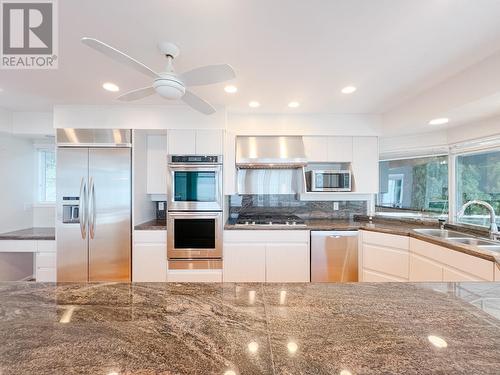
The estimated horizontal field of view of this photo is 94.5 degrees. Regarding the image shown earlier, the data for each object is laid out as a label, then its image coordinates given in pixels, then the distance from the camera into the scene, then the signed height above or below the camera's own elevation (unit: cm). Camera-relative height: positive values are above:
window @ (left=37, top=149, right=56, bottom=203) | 351 +16
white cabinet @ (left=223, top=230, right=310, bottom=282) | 282 -84
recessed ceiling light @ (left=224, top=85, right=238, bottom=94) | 236 +102
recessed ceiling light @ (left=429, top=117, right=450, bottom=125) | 251 +75
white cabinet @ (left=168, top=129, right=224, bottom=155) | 288 +56
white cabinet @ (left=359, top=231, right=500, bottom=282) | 182 -71
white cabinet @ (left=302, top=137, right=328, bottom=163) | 323 +55
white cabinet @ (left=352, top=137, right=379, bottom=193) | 323 +33
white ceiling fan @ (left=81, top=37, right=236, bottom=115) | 126 +69
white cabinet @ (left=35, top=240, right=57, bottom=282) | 280 -87
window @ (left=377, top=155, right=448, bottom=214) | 308 +4
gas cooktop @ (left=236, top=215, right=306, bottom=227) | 296 -46
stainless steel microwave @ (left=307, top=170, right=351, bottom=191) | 315 +10
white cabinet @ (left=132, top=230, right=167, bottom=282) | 280 -89
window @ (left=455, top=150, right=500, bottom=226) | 248 +7
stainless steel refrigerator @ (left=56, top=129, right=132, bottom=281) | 274 -23
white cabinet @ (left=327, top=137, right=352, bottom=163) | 323 +54
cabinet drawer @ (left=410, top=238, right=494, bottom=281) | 171 -61
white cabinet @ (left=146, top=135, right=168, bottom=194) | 317 +30
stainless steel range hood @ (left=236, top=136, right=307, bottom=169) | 301 +48
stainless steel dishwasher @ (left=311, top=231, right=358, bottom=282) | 284 -85
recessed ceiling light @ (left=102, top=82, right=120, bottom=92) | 230 +102
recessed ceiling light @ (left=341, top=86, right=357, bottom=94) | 237 +103
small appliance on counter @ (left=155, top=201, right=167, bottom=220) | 344 -35
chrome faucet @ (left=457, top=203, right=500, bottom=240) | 225 -32
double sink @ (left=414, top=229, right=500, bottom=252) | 207 -51
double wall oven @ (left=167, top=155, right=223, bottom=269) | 281 -33
